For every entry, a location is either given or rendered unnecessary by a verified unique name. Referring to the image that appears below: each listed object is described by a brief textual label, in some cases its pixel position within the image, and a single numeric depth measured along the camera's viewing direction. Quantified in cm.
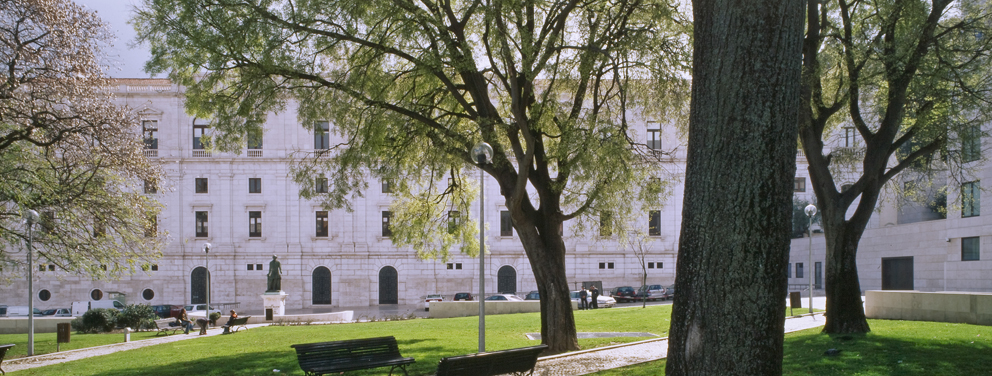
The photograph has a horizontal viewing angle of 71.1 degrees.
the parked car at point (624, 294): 4853
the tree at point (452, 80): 1521
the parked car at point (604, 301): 4288
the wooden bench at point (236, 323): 2739
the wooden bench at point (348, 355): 1072
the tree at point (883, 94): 1514
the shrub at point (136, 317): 2969
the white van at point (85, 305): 4319
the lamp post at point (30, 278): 1936
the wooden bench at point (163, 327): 2834
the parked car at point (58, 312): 4187
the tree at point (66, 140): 1964
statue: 3556
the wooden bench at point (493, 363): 952
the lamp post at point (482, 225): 1266
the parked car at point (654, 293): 4806
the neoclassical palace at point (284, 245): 5197
